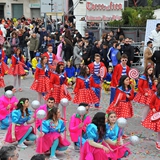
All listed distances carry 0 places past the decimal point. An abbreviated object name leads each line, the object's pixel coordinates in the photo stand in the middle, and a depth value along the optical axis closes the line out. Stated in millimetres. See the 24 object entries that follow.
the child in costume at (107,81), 11930
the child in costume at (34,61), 14906
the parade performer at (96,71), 10258
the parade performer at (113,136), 5918
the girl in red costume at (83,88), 9633
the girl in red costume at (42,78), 10383
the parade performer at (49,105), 7395
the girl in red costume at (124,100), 8219
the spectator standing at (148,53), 12305
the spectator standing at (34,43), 16812
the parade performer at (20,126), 7230
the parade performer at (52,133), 6684
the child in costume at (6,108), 8250
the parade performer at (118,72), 9750
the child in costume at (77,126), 6930
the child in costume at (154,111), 7328
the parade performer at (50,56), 11695
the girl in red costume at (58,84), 9453
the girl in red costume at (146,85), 8805
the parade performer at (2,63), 12855
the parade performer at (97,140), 5586
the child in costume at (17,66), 12430
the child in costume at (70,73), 12820
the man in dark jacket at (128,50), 12773
